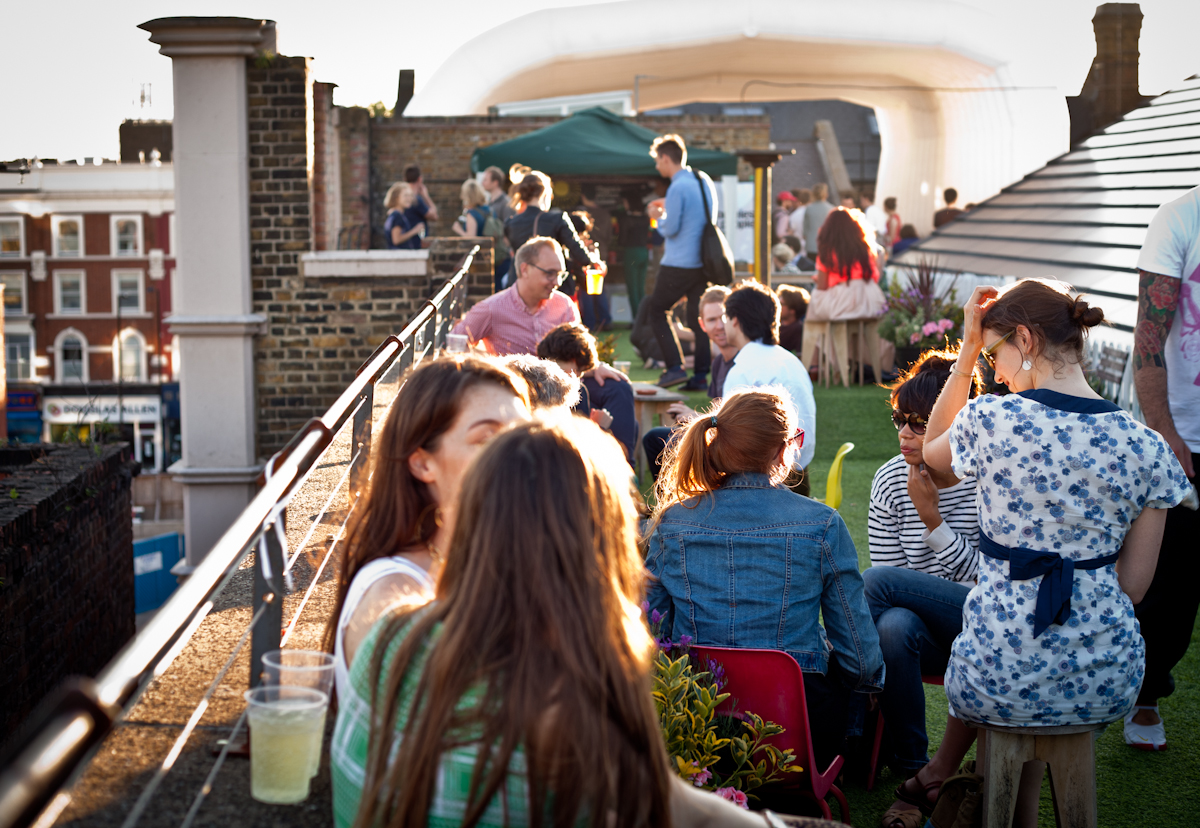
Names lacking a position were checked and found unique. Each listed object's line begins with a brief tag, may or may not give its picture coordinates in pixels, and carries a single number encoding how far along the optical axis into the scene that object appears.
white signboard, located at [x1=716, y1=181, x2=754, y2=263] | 17.38
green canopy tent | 14.33
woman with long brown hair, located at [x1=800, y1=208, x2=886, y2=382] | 9.77
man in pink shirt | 6.24
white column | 9.18
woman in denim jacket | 2.89
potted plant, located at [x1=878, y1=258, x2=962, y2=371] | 9.09
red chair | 2.69
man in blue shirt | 8.63
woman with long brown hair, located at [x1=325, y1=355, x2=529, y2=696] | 2.09
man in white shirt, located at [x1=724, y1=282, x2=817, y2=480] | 5.18
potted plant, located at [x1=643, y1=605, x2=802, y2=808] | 2.47
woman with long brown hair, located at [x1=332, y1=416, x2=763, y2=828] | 1.32
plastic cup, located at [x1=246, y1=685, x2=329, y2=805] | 1.85
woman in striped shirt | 3.31
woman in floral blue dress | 2.55
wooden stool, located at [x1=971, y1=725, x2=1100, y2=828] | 2.67
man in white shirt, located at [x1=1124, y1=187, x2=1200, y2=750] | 3.55
